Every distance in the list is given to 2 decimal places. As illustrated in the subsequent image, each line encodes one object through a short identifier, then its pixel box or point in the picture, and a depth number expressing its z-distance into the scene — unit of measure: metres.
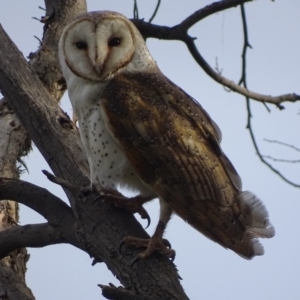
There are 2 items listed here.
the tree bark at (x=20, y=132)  9.53
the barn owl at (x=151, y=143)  8.85
